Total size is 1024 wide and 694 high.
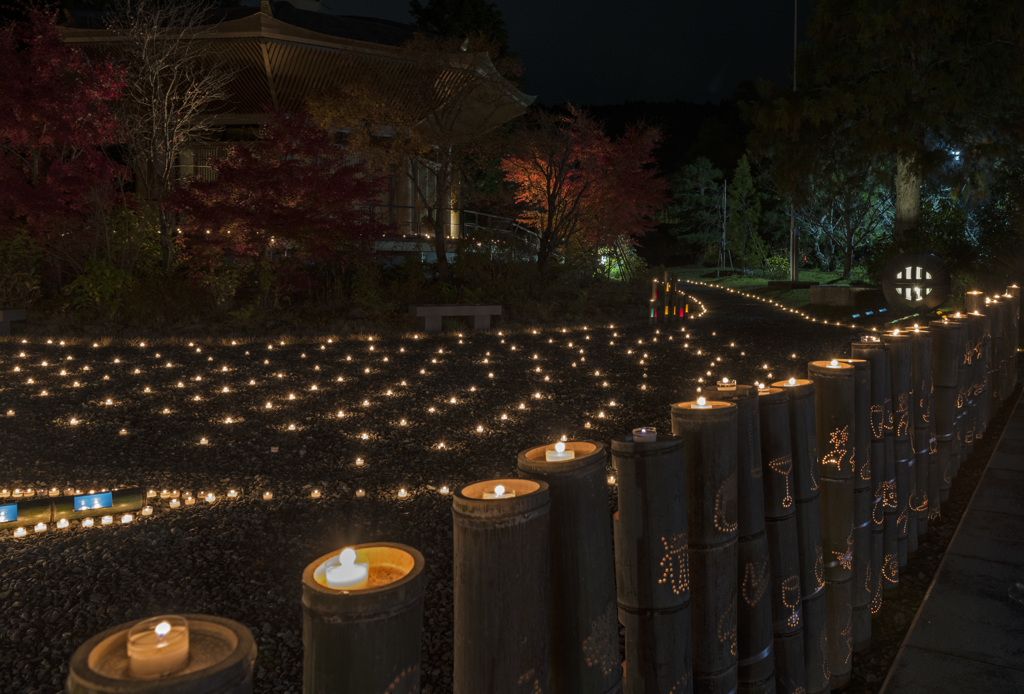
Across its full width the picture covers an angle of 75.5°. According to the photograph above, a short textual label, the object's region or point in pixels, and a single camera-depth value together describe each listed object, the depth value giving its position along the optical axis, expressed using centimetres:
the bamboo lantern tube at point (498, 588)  138
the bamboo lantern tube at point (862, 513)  274
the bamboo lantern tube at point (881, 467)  295
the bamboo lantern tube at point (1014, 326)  652
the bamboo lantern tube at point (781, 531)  231
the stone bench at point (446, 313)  1079
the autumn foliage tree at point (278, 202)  1035
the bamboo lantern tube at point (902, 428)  321
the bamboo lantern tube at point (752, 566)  215
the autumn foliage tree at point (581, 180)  1480
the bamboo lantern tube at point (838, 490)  256
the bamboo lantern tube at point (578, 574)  157
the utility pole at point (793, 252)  2141
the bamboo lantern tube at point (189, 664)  91
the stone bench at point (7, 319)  962
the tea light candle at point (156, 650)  95
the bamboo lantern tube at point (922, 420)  357
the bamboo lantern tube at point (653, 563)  178
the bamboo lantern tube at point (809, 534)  241
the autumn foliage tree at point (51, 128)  1007
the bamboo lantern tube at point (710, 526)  199
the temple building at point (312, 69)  1308
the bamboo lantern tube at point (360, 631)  112
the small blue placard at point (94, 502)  358
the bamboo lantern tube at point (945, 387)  411
